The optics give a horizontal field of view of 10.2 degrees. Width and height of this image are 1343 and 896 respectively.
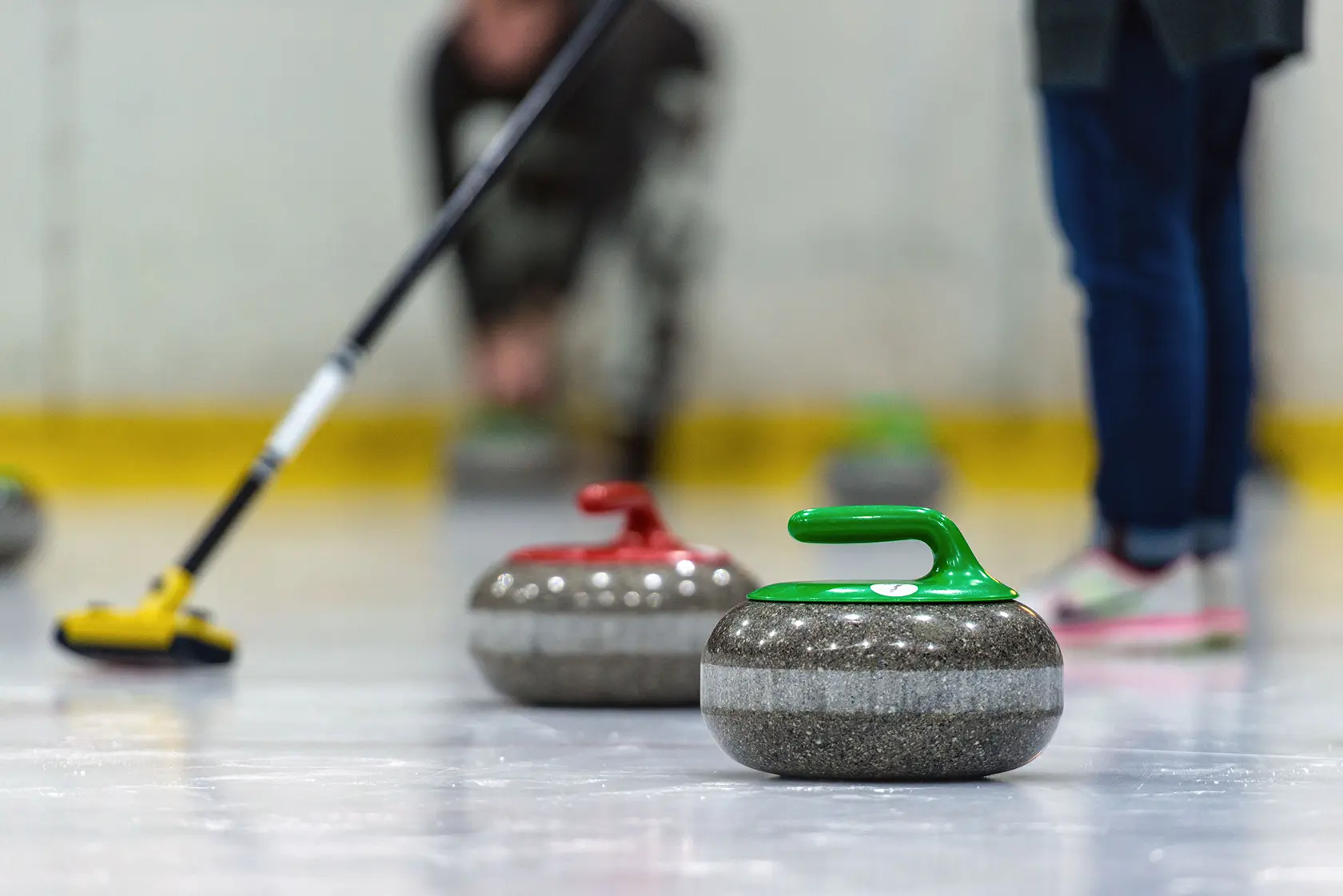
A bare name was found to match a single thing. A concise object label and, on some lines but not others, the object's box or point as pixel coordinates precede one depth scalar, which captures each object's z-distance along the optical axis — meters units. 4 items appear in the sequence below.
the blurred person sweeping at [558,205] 18.89
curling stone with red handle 8.47
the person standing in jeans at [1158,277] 9.09
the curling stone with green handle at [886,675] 7.91
